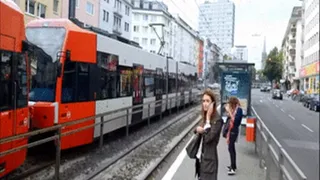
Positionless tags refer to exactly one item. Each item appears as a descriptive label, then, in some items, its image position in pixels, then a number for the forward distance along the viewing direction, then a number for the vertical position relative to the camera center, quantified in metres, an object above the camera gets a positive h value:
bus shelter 16.08 +0.24
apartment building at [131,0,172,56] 82.75 +12.48
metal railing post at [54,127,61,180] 6.70 -1.19
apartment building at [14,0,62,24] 30.72 +5.62
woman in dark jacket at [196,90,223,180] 4.67 -0.56
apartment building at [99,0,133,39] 49.16 +8.39
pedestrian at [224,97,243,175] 7.85 -0.76
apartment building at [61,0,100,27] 37.69 +6.95
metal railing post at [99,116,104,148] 10.01 -1.19
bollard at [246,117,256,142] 10.38 -1.05
